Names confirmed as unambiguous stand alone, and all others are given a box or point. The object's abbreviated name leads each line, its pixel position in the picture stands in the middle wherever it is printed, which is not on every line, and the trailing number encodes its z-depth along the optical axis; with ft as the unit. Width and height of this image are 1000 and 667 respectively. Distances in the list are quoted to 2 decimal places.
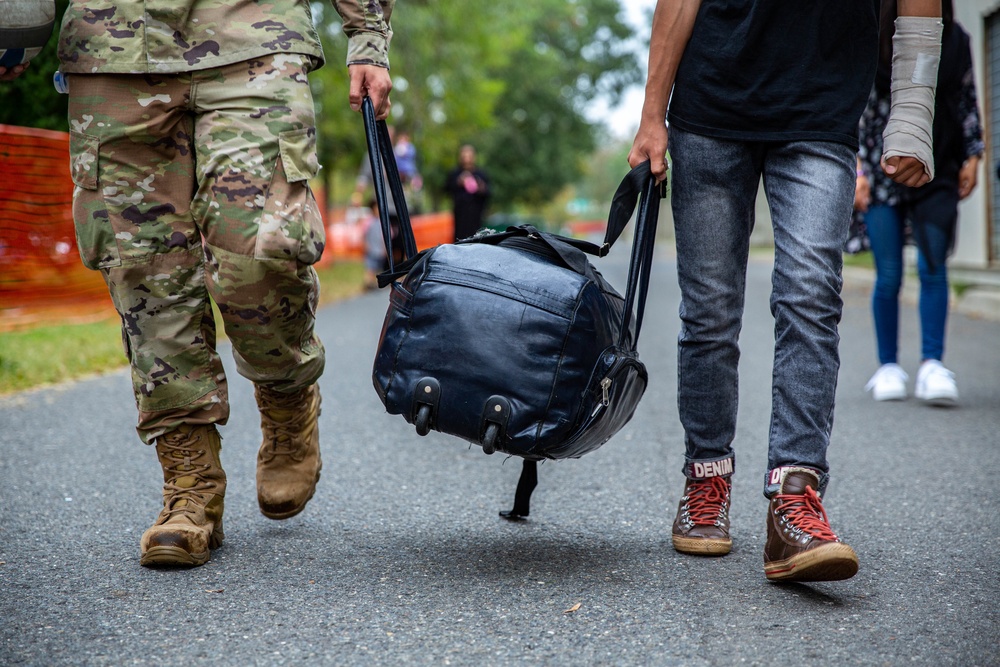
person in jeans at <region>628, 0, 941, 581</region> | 7.97
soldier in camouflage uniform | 7.92
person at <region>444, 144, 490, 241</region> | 45.96
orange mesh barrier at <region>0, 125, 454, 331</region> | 24.99
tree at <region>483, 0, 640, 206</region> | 129.80
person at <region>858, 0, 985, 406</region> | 15.94
